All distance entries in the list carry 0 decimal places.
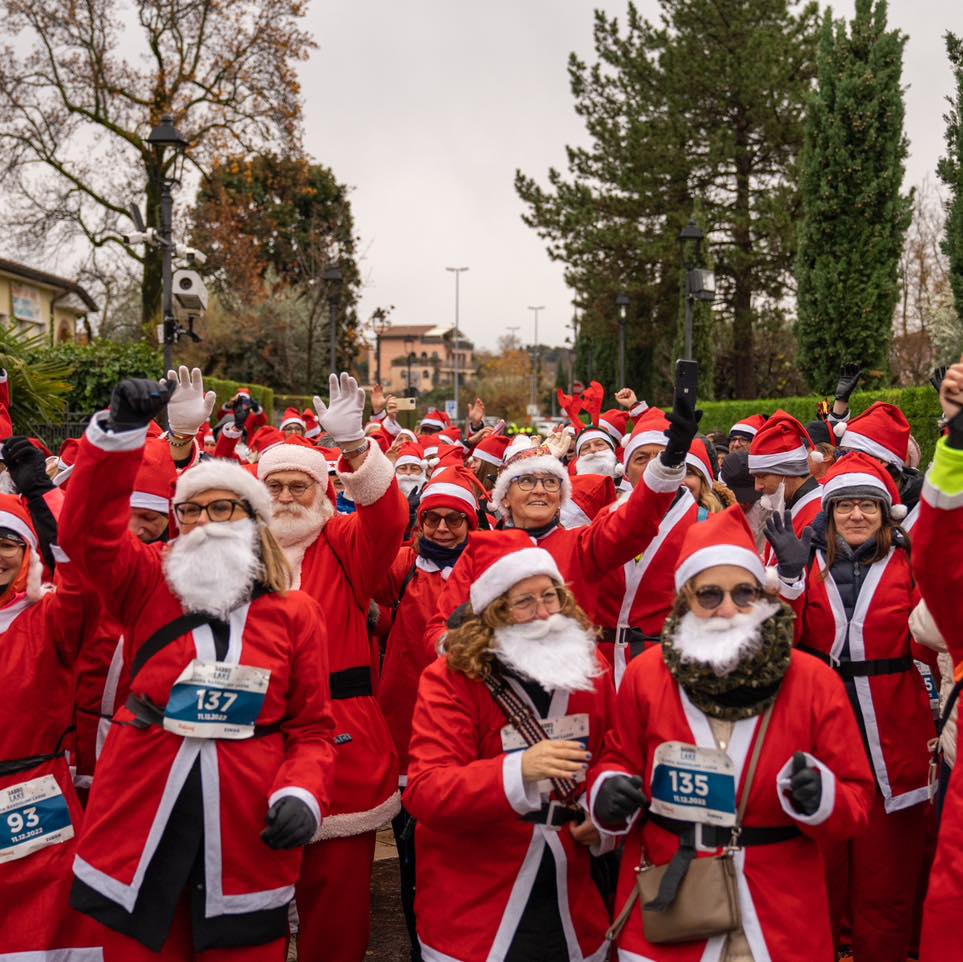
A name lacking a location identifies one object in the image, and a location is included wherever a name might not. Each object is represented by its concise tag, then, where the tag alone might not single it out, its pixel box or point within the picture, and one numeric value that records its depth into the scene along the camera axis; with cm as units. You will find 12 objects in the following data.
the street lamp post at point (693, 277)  1602
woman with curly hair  324
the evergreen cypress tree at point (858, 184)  2200
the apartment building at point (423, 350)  12218
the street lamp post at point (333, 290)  2330
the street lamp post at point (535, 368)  7331
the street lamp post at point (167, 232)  1379
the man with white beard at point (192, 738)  310
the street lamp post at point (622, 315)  3047
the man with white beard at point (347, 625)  424
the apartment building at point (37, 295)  3672
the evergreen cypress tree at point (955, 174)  2017
